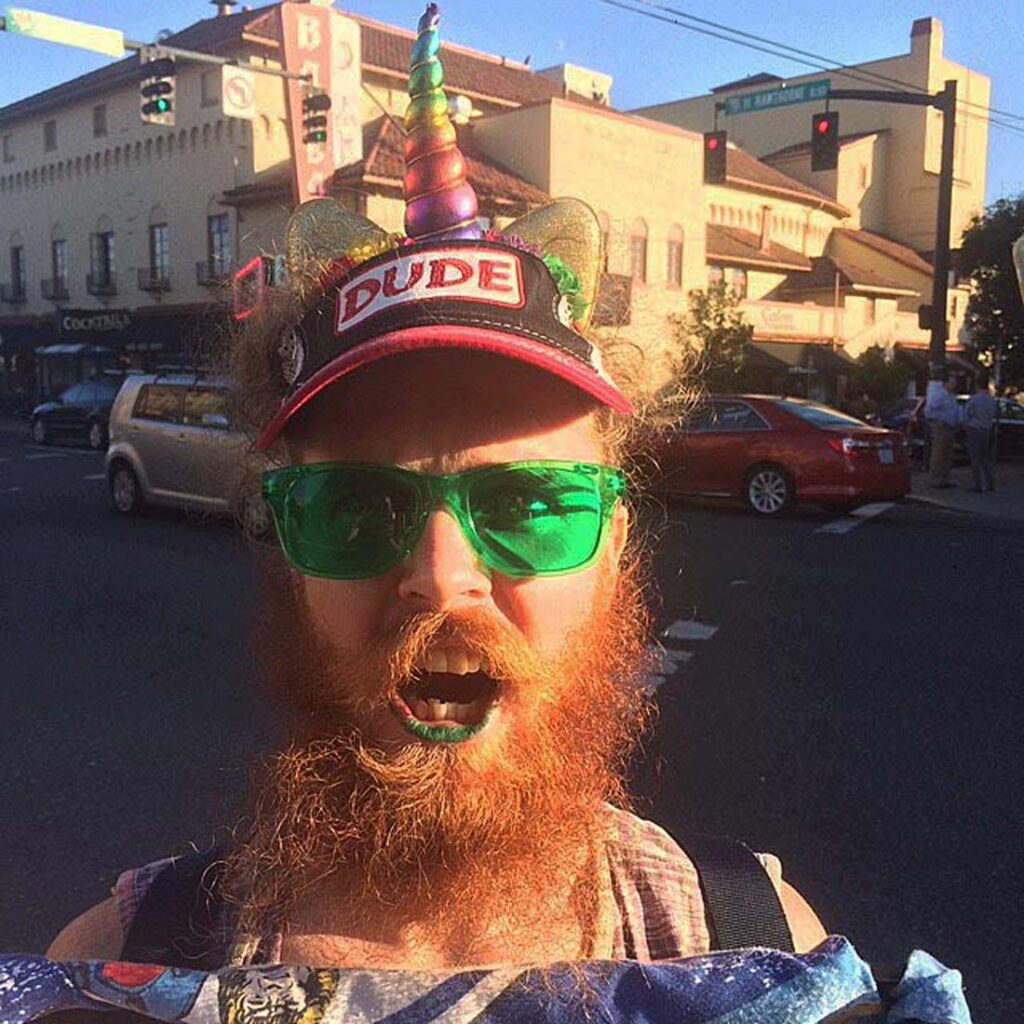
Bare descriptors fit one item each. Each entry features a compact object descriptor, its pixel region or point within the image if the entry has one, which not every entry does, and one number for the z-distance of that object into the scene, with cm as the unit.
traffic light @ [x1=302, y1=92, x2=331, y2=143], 1673
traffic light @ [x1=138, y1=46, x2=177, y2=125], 1552
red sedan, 1162
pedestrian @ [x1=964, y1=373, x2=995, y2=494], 1409
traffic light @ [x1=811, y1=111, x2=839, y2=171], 1593
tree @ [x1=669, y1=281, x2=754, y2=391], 1928
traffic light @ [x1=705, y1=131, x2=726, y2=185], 1783
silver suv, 1101
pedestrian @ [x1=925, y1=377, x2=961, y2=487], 1466
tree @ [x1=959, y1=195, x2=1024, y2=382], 2027
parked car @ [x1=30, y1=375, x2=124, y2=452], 2178
